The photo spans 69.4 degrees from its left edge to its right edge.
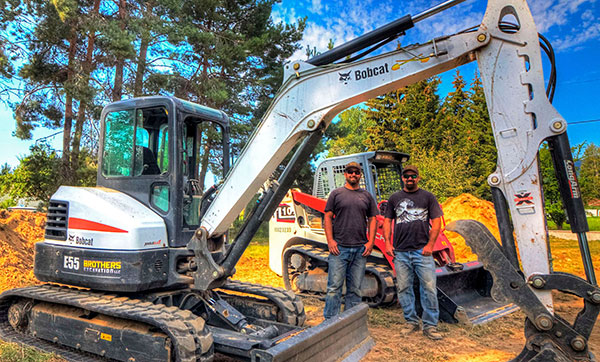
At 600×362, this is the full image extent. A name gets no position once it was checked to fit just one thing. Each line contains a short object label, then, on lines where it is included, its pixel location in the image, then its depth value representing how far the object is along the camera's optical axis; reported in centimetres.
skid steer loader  590
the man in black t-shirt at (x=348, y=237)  469
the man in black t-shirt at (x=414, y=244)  477
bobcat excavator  313
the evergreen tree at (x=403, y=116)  2323
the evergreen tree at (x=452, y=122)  2161
